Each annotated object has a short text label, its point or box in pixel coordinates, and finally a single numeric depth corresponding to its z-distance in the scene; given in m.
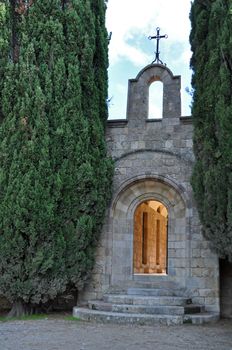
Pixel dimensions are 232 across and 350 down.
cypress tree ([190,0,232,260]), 7.72
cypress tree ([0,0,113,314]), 8.20
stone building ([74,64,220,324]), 8.84
